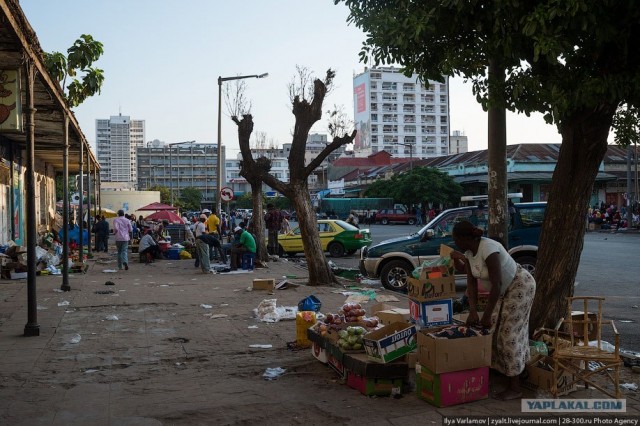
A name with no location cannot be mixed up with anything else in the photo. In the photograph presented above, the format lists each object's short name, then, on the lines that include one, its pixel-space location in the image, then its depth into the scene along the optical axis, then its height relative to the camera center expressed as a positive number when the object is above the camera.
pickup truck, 15.07 -0.84
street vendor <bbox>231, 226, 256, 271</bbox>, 19.86 -1.24
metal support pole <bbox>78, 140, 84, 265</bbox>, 19.98 -0.40
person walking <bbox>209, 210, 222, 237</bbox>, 24.16 -0.64
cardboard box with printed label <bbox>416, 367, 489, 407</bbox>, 5.69 -1.58
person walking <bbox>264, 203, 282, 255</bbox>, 25.69 -0.78
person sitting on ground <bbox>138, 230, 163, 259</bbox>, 23.81 -1.37
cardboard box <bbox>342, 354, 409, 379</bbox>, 6.07 -1.50
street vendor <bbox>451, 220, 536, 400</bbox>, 6.01 -0.87
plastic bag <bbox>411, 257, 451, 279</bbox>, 6.54 -0.58
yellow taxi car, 25.09 -1.20
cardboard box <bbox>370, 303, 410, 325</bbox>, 7.60 -1.29
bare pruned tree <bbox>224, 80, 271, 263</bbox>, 22.38 -0.10
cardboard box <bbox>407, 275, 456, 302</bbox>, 6.40 -0.81
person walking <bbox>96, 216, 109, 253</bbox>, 29.91 -1.28
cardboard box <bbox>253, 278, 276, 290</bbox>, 14.77 -1.74
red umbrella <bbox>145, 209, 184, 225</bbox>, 32.19 -0.50
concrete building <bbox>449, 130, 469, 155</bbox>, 154.00 +14.66
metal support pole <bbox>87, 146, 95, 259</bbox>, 23.74 +0.12
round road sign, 28.41 +0.53
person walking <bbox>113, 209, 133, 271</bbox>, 20.36 -0.90
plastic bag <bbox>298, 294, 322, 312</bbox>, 9.83 -1.47
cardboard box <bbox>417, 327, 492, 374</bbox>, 5.66 -1.28
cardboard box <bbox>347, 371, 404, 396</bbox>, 6.12 -1.67
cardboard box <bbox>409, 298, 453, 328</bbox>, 6.43 -1.05
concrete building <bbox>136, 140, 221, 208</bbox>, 153.38 +8.87
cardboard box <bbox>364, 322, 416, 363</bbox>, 6.18 -1.32
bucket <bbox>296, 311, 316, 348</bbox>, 8.36 -1.52
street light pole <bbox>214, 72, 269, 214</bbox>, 29.49 +3.99
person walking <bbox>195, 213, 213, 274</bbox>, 19.77 -1.42
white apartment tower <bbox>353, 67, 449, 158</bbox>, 143.62 +19.69
